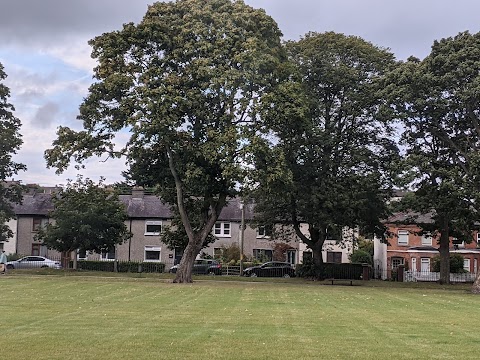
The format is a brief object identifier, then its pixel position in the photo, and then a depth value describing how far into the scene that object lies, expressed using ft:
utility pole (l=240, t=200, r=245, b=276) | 164.66
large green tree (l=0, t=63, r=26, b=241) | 148.46
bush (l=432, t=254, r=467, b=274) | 200.23
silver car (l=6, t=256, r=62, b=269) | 181.51
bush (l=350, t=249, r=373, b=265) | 227.81
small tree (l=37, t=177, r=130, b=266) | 149.28
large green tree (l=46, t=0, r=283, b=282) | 109.50
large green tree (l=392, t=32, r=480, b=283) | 111.24
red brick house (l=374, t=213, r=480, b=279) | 218.18
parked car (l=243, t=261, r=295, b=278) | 179.32
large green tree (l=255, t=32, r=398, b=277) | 135.33
